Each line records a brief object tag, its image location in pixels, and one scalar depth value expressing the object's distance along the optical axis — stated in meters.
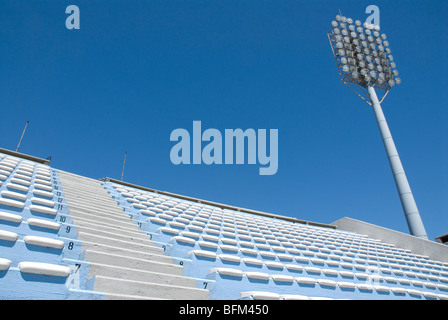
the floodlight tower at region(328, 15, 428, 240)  14.05
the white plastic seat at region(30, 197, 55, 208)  3.90
